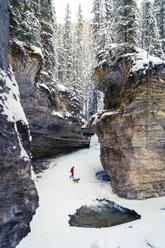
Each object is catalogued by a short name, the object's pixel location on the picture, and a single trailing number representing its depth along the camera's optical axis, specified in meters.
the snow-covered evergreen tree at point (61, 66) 30.41
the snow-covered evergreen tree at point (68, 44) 31.58
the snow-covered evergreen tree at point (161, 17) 22.69
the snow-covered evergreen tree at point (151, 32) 19.91
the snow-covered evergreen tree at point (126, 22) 15.40
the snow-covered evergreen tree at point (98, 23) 22.78
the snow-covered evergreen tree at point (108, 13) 23.56
